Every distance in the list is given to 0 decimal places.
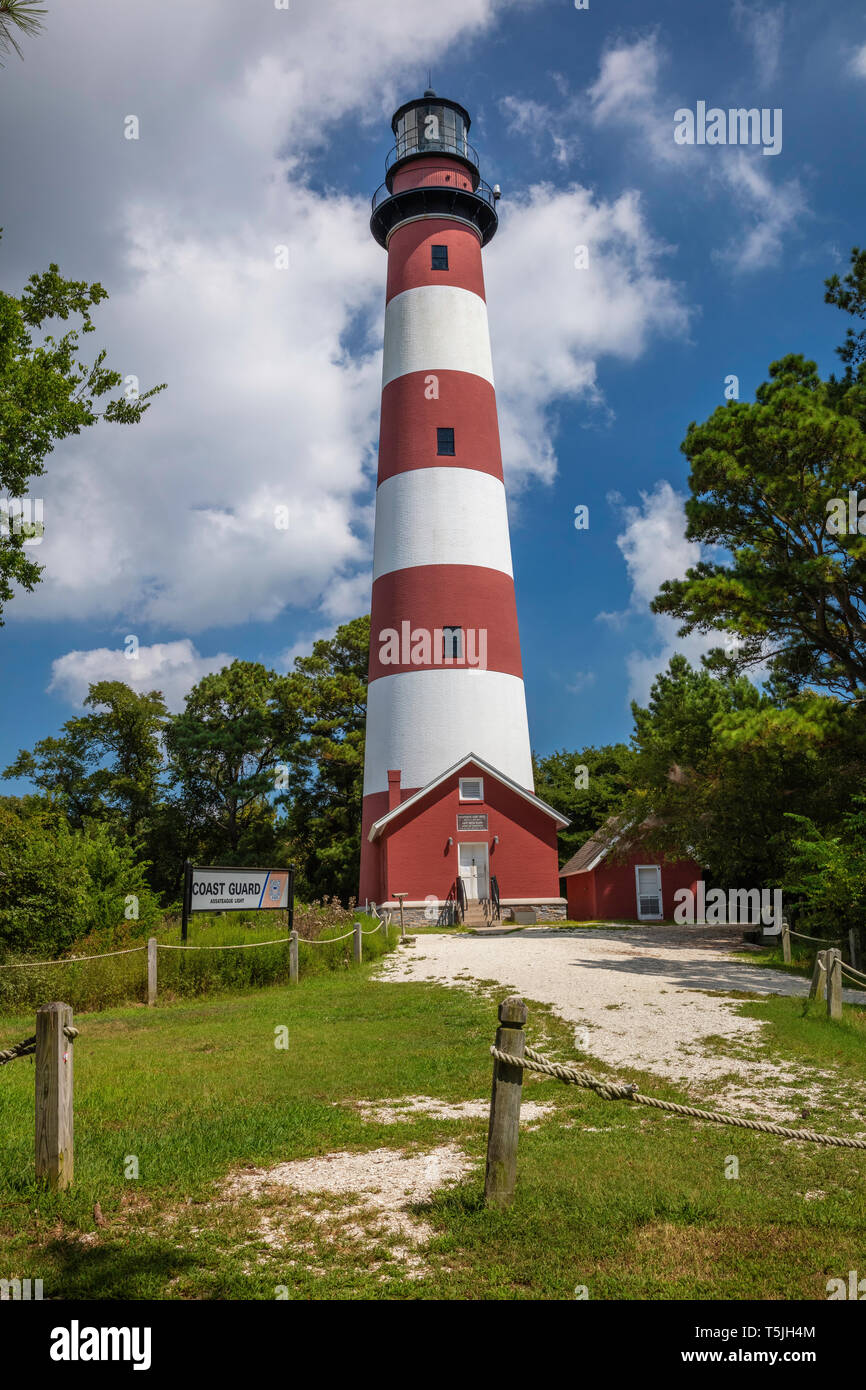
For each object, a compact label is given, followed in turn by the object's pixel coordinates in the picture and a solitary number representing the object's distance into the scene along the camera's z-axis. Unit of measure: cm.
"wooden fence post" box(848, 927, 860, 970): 1548
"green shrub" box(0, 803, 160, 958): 1557
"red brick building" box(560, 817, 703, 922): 3216
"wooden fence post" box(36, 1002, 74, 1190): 518
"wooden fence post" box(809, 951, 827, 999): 1100
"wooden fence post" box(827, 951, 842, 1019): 1065
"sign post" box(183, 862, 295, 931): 1464
